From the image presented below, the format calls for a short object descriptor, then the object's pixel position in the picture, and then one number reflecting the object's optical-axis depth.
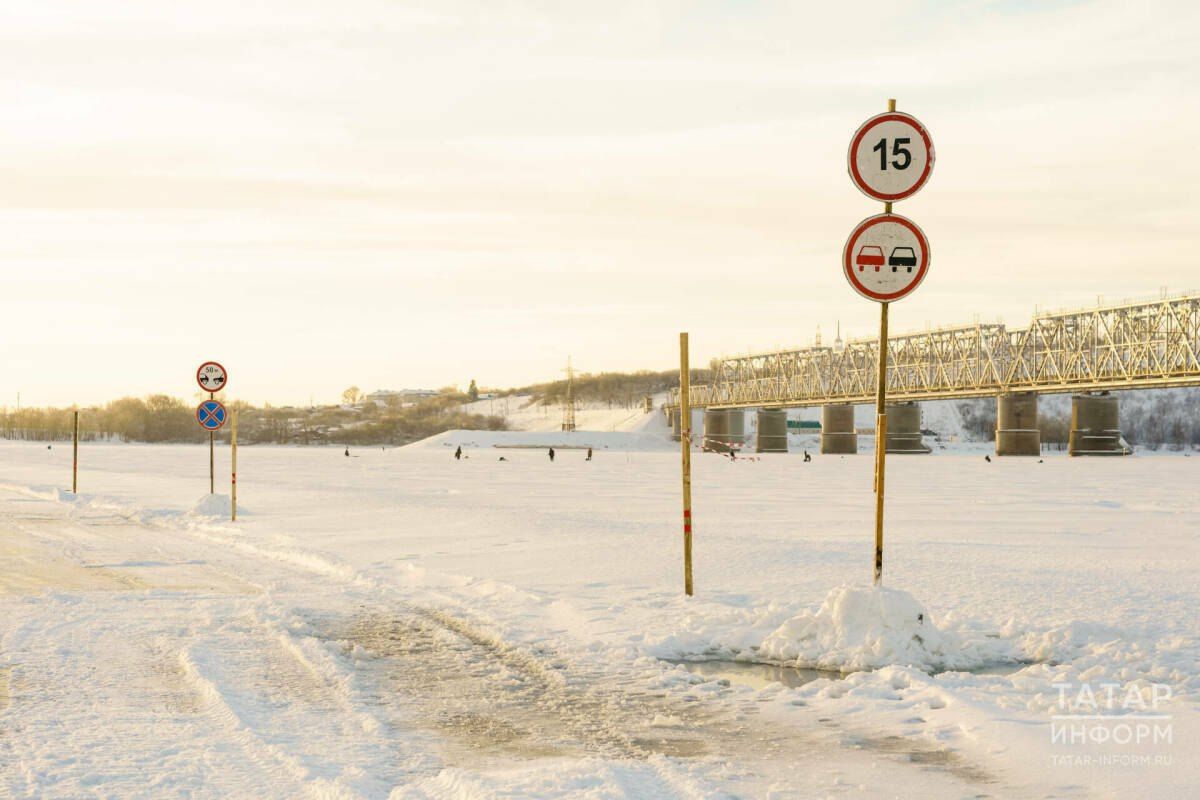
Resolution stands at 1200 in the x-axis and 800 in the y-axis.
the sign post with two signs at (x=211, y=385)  24.16
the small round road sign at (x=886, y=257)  9.70
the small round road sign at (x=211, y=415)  23.89
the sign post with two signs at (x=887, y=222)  9.70
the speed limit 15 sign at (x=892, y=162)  9.74
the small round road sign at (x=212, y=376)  24.30
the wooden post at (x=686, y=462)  11.45
